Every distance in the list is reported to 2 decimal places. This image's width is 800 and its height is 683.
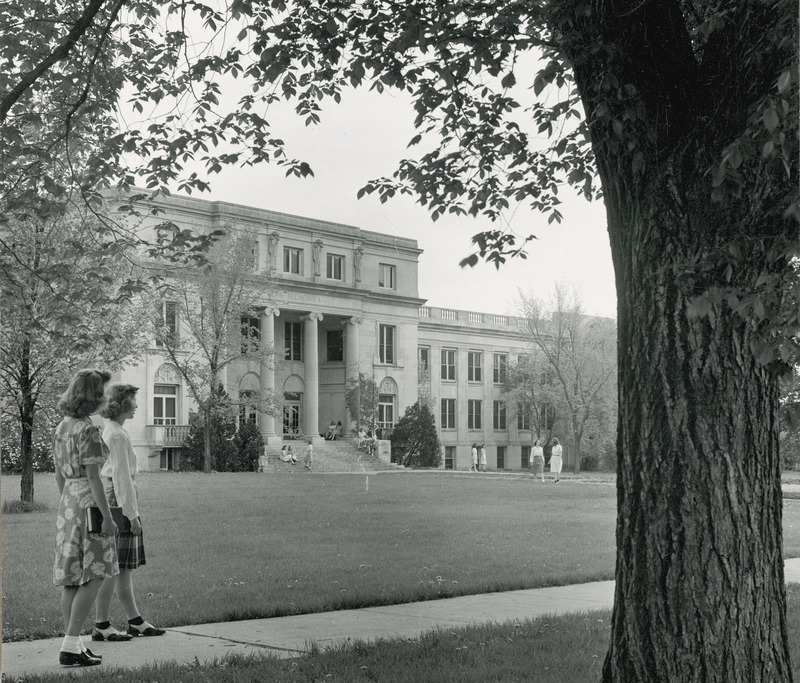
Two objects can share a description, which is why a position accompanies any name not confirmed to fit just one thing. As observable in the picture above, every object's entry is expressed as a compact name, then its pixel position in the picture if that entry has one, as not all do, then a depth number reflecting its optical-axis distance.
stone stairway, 51.35
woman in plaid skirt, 7.68
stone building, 51.75
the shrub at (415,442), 60.97
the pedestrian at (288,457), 51.84
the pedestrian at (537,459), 41.15
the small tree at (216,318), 44.12
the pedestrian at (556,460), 38.62
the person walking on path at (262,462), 48.38
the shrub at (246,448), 47.50
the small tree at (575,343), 61.53
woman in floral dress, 7.06
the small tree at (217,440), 46.44
